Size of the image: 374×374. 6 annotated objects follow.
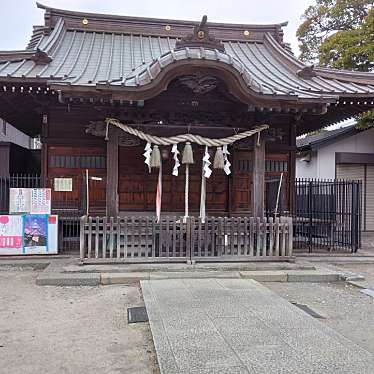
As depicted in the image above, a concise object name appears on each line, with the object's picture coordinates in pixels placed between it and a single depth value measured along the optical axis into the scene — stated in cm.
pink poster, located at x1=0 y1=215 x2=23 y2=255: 1016
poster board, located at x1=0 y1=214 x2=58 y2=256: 1019
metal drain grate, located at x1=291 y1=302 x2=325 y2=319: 639
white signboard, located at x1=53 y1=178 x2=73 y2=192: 1142
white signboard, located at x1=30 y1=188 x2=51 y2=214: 1032
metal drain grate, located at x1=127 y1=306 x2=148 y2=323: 592
